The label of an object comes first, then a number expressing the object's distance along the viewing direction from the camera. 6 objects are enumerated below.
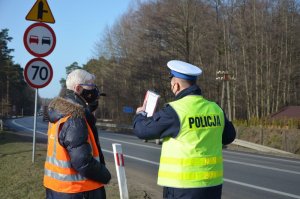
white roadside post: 6.99
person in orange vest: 3.88
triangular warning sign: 9.88
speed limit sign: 9.87
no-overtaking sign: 9.77
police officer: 3.78
